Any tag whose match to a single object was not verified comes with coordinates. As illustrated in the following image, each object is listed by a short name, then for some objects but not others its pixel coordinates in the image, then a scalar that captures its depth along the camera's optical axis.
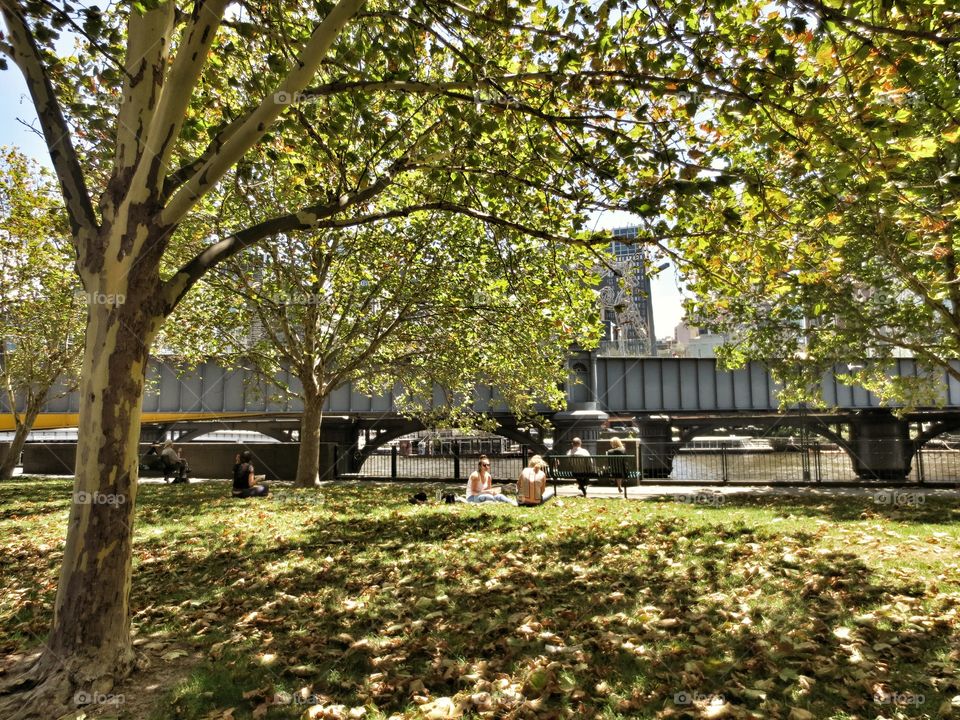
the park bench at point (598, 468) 14.36
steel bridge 26.25
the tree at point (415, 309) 13.70
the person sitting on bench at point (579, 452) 14.59
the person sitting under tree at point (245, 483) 13.25
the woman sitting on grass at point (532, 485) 11.37
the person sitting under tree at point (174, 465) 19.31
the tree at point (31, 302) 15.54
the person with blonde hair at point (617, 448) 15.68
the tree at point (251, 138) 4.09
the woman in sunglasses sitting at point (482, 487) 11.55
